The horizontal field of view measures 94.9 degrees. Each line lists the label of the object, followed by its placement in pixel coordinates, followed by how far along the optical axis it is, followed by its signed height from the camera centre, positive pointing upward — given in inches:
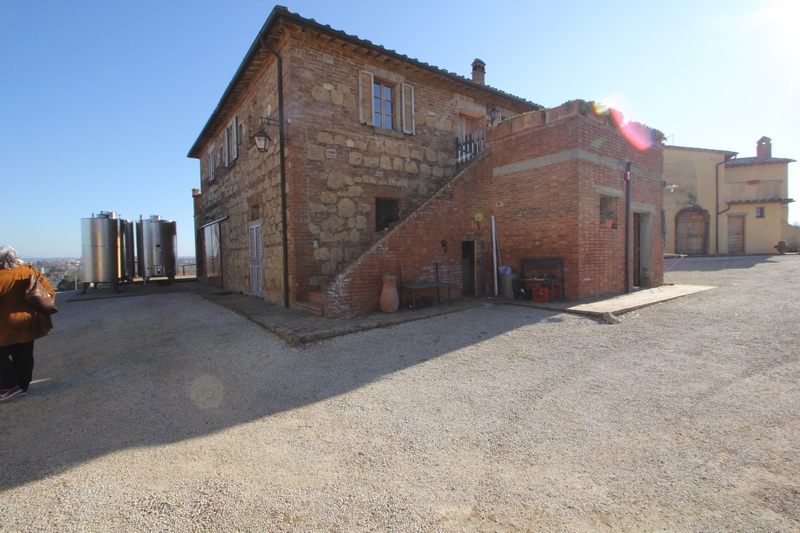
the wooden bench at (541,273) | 333.1 -18.2
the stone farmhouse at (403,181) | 321.7 +71.8
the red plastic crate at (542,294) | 327.6 -36.5
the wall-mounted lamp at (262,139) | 335.6 +109.1
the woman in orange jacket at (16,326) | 153.9 -28.0
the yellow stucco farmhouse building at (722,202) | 932.6 +124.9
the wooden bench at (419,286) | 304.3 -26.1
